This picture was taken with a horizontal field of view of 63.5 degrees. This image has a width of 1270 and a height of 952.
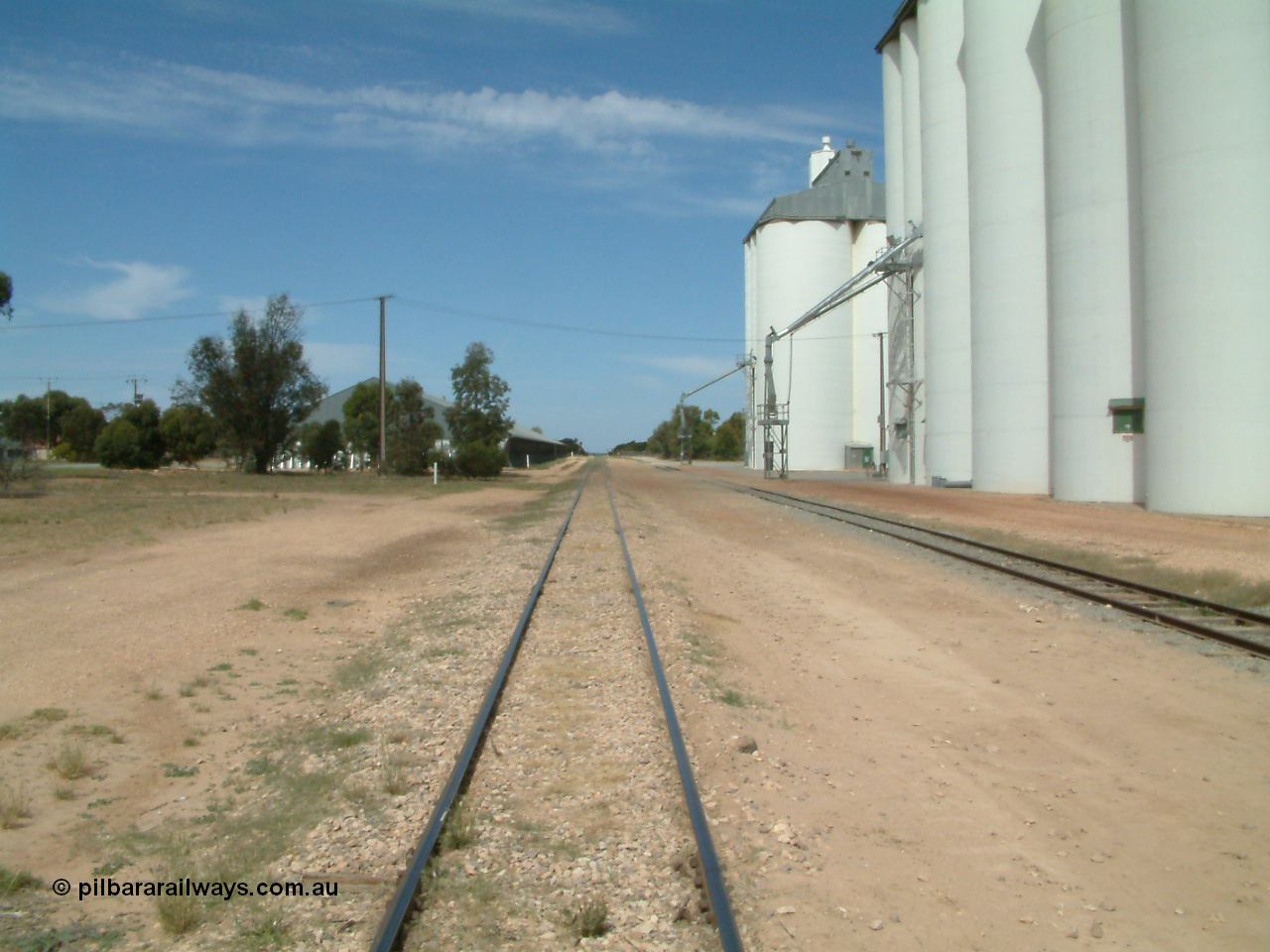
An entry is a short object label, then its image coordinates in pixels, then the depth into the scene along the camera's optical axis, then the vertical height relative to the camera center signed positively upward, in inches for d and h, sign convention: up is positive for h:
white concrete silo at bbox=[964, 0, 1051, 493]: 1336.1 +281.8
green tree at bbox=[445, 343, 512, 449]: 2583.7 +159.9
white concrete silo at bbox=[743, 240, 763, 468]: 2992.1 +396.0
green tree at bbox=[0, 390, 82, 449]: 3855.8 +249.0
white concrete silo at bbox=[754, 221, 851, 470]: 2790.4 +334.8
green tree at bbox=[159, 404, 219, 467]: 3019.2 +96.5
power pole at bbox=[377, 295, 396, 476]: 1973.4 +158.1
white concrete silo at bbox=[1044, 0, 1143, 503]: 1095.0 +233.1
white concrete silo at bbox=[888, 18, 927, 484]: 1765.5 +245.7
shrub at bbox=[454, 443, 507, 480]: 2234.3 +12.0
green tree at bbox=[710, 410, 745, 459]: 5187.0 +120.6
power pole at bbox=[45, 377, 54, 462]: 3896.2 +158.3
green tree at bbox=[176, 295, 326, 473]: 2437.3 +204.8
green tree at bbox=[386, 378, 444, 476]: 2225.6 +79.8
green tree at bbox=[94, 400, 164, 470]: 2834.6 +79.4
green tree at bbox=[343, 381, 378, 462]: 2637.8 +131.6
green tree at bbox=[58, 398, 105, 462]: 4079.7 +162.5
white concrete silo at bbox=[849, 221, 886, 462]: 2800.2 +292.7
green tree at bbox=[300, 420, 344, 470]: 2815.0 +62.1
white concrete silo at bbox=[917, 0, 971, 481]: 1568.7 +328.5
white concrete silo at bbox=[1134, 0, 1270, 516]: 896.3 +191.8
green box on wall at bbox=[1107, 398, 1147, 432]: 1087.0 +50.1
